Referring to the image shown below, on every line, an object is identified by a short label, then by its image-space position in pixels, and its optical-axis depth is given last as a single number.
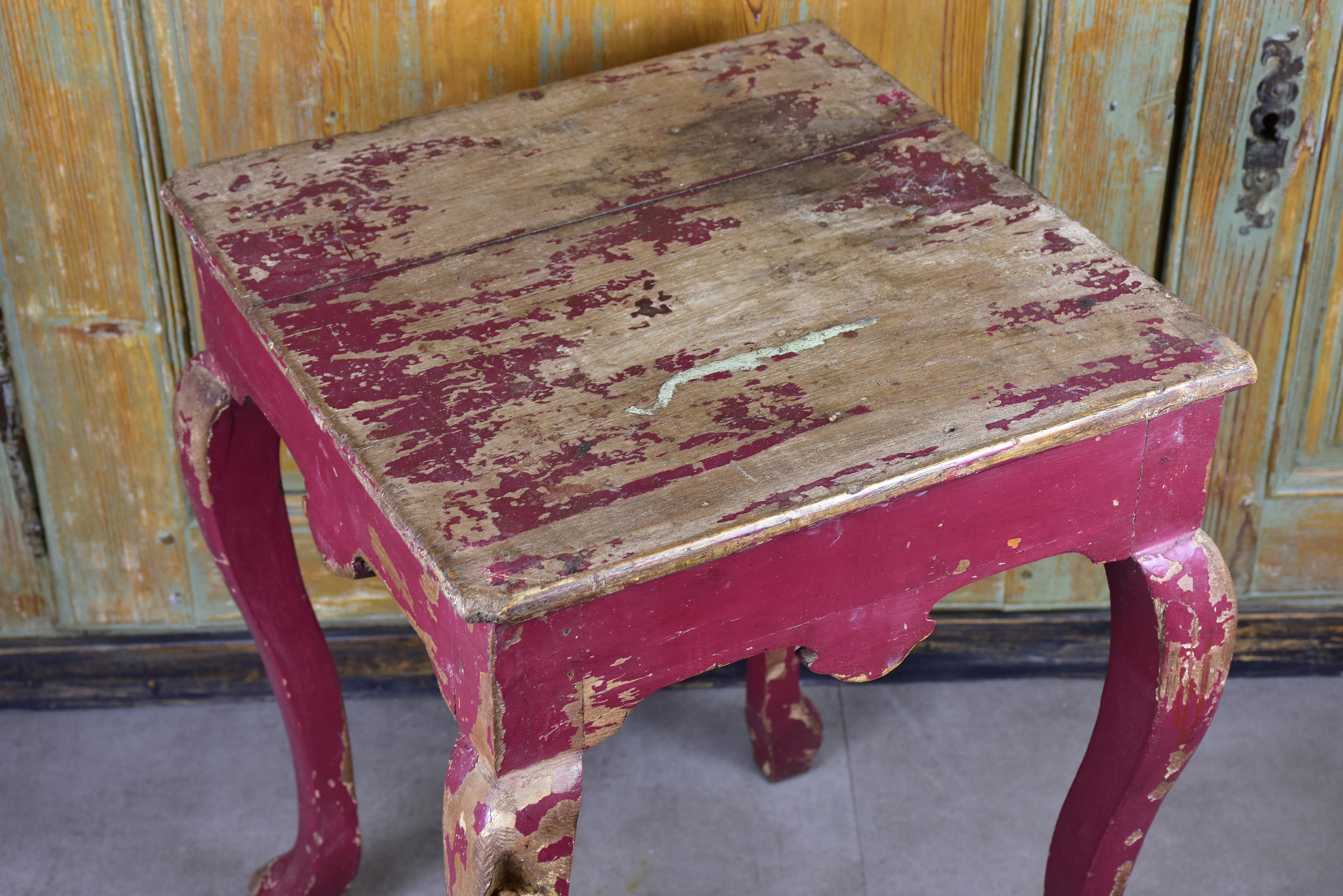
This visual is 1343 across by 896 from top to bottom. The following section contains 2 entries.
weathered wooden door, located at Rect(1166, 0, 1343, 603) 2.47
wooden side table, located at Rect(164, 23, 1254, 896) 2.01
